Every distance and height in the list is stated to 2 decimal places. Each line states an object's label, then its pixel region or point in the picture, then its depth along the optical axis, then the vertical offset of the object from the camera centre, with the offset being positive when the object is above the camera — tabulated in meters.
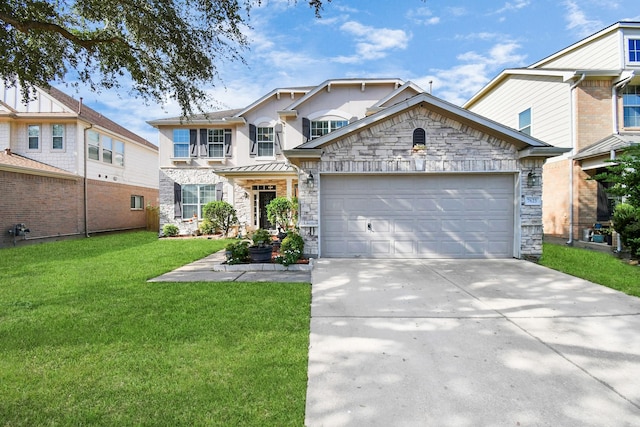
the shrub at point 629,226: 8.39 -0.43
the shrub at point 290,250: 7.80 -1.01
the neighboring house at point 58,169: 13.04 +2.01
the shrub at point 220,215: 15.21 -0.23
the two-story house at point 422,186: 8.69 +0.67
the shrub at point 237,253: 7.95 -1.08
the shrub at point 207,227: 15.39 -0.81
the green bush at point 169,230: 15.85 -0.98
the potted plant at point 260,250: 8.01 -1.00
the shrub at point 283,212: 12.45 -0.07
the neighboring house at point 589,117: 11.43 +3.46
